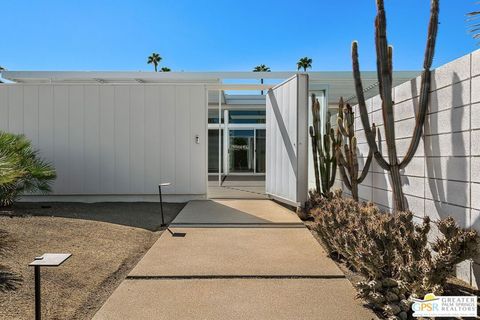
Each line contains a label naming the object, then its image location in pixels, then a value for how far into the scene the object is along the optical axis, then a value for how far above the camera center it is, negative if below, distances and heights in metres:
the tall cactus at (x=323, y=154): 7.38 +0.06
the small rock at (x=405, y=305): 2.87 -1.21
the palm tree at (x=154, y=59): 43.27 +12.15
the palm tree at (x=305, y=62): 38.78 +10.44
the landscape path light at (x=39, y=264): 2.60 -0.77
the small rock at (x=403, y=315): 2.83 -1.28
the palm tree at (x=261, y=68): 41.19 +10.48
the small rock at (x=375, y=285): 3.11 -1.14
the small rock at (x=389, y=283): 3.11 -1.12
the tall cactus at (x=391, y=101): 4.24 +0.70
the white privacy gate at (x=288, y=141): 7.34 +0.38
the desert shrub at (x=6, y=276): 3.31 -1.17
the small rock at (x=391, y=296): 3.01 -1.20
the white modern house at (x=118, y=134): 8.95 +0.62
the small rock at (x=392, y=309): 2.87 -1.25
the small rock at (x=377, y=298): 3.04 -1.22
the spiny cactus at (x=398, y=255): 2.97 -0.93
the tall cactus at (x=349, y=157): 6.07 +0.00
